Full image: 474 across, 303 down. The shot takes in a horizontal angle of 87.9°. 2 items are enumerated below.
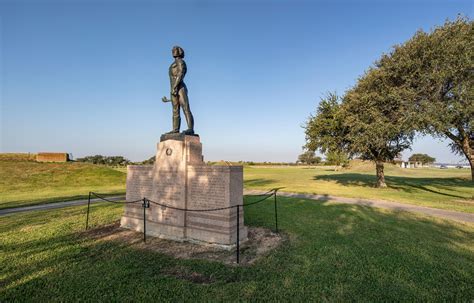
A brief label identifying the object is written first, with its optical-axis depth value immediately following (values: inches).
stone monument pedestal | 288.4
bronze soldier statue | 346.9
